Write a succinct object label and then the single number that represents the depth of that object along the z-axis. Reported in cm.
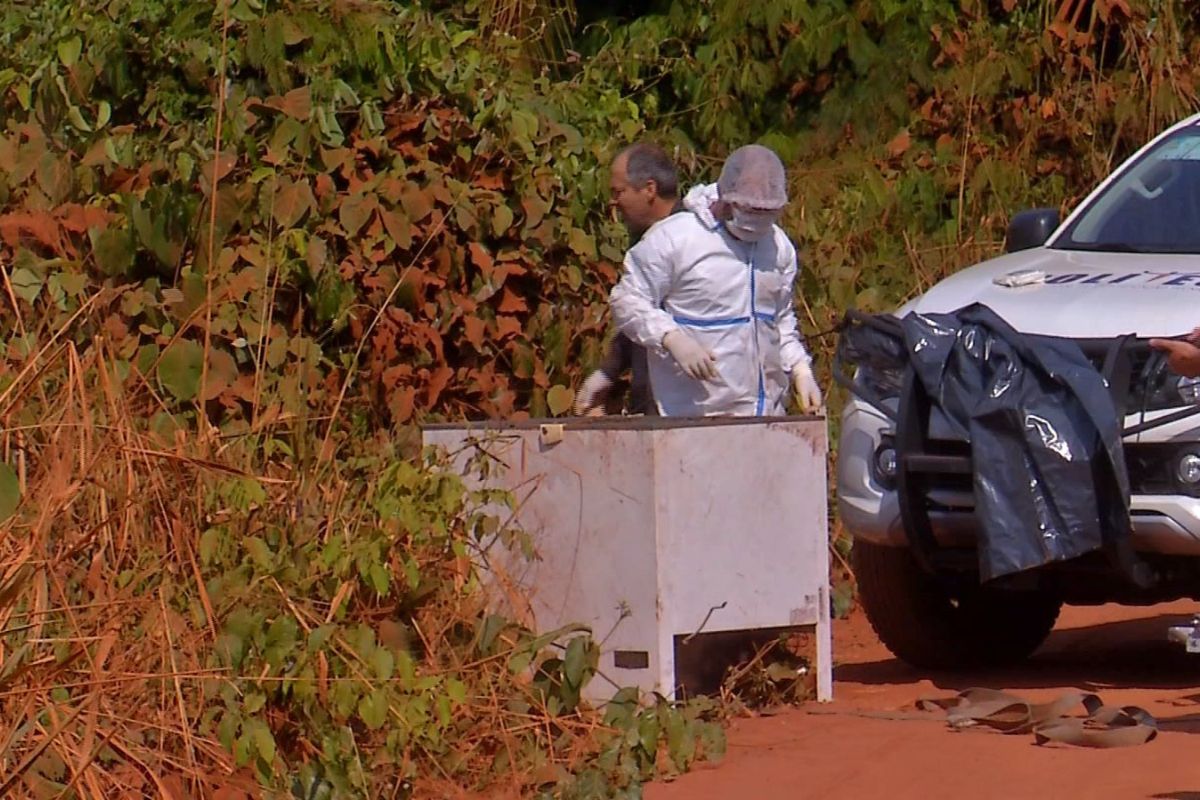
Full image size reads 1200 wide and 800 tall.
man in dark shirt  1519
